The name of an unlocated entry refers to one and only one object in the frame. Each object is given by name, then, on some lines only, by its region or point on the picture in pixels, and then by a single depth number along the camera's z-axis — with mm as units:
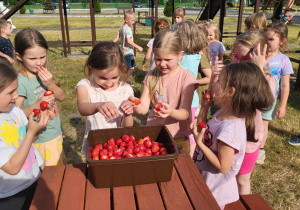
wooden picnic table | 1470
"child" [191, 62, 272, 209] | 1792
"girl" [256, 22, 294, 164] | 3051
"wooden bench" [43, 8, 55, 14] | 39212
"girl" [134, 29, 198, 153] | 2293
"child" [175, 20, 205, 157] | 3152
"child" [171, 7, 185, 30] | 5805
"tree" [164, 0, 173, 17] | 29984
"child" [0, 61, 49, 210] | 1587
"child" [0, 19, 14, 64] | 5605
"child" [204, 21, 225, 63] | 4825
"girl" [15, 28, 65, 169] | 2326
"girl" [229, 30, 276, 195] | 2259
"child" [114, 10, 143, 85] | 6718
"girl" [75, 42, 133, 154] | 2143
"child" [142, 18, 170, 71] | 5230
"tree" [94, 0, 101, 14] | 38162
